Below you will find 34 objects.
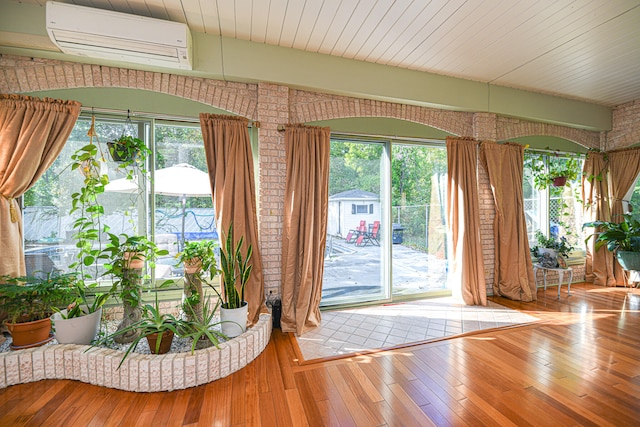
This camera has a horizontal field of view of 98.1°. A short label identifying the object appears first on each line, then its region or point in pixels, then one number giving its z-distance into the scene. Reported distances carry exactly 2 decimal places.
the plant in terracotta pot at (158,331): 2.14
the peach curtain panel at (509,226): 3.90
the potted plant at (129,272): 2.35
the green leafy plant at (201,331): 2.18
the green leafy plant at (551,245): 4.17
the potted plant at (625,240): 3.91
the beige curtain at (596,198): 4.63
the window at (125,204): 2.68
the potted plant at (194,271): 2.52
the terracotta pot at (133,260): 2.40
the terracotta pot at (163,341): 2.17
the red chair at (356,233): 3.66
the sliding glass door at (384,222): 3.60
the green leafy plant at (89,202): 2.45
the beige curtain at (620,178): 4.42
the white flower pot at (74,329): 2.22
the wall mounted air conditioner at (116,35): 2.18
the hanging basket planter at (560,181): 4.14
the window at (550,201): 4.43
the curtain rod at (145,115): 2.68
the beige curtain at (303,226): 2.98
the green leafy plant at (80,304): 2.32
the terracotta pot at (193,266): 2.53
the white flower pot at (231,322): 2.44
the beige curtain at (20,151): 2.36
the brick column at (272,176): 3.02
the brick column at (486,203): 3.90
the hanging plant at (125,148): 2.53
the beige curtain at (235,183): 2.80
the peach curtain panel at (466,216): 3.68
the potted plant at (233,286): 2.44
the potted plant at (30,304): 2.14
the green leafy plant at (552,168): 4.32
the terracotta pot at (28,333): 2.15
